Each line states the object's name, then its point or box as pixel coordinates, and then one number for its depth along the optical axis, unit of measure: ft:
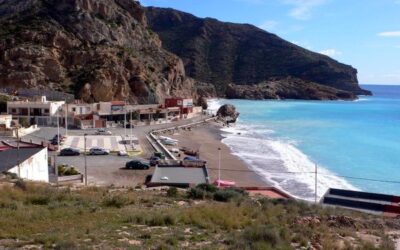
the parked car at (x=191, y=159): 123.88
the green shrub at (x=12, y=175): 69.37
